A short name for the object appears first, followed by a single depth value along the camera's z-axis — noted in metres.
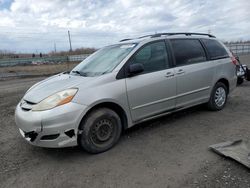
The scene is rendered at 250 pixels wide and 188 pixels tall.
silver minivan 3.09
